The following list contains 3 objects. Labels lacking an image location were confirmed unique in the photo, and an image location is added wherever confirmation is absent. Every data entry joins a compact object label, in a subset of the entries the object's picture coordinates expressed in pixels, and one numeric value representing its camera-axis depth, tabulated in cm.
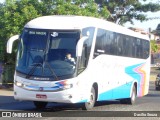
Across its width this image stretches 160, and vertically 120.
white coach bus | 1564
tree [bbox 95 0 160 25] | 5591
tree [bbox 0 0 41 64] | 2883
